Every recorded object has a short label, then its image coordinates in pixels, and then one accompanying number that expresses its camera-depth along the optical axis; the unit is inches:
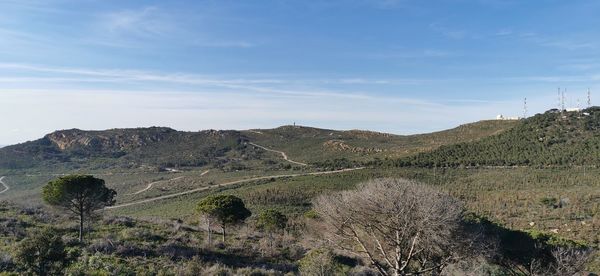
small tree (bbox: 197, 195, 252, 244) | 977.5
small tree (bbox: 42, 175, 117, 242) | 833.5
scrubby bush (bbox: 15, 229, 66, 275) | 522.4
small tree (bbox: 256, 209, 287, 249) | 1017.5
